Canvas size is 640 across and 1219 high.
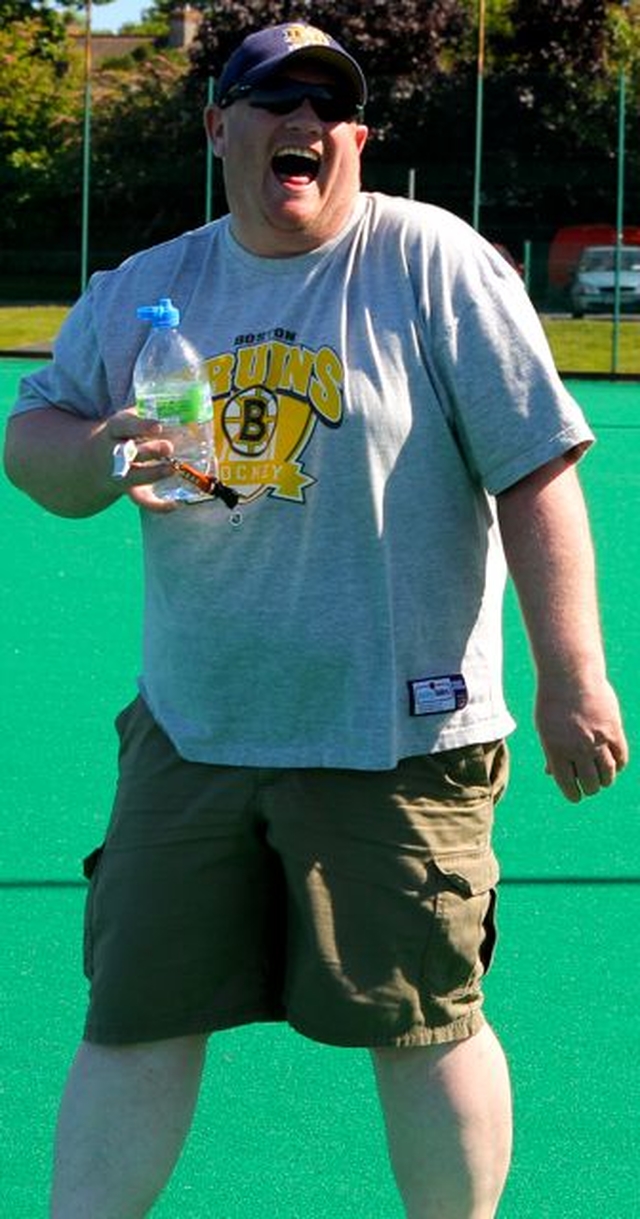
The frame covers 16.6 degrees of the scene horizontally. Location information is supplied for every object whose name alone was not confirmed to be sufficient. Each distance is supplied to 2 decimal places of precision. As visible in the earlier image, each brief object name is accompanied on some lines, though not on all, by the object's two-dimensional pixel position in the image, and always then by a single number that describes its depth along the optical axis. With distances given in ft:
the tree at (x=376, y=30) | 123.03
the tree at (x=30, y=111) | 92.63
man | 9.84
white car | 82.58
